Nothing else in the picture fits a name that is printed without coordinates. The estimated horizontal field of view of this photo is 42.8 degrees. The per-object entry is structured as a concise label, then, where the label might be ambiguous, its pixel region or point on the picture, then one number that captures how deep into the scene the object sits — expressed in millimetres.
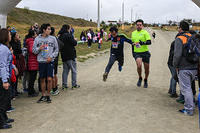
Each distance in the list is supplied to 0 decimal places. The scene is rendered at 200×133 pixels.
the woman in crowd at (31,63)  7059
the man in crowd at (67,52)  7668
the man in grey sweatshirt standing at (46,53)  6355
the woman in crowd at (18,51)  6918
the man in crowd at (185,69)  5574
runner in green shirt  7859
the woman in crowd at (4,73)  4684
